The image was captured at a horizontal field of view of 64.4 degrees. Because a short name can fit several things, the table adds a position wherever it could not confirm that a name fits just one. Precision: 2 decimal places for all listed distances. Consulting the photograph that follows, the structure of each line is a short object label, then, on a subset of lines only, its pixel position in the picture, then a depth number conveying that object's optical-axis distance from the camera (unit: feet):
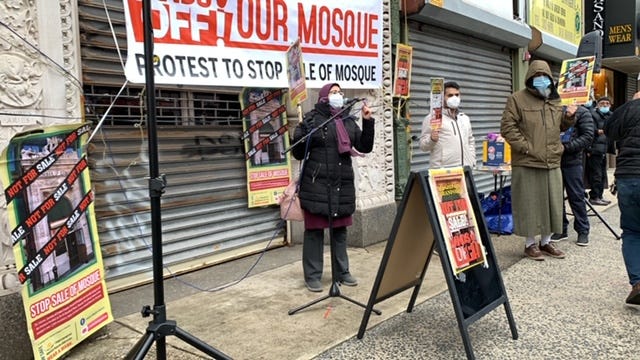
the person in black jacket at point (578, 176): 19.65
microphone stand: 12.94
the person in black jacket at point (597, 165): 29.71
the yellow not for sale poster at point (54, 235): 9.39
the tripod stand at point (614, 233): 21.27
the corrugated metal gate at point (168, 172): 14.26
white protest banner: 14.10
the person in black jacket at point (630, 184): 13.03
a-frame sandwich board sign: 10.22
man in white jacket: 17.31
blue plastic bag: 22.41
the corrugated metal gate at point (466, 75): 24.97
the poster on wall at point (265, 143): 18.19
